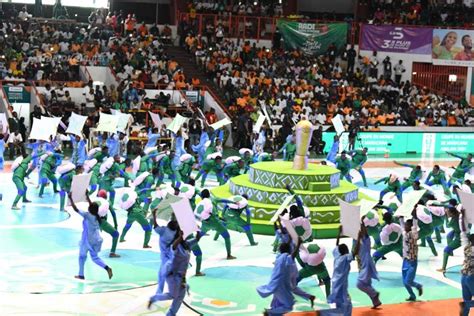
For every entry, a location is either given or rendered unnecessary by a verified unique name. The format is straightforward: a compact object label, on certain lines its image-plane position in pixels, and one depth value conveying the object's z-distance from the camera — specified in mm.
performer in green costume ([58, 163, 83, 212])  19484
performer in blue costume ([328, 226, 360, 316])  12875
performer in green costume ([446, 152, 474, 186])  22734
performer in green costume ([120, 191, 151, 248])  16391
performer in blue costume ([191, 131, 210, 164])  25344
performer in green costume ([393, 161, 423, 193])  20719
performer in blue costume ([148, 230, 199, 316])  12594
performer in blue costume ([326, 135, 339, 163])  25344
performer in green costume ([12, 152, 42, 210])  19984
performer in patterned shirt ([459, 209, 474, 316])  13008
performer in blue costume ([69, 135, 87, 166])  23859
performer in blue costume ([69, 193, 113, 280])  14586
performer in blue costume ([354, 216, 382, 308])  13751
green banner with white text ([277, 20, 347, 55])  40281
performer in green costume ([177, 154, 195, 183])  22016
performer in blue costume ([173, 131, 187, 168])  25156
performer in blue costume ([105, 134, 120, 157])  24906
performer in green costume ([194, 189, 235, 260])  16125
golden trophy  20359
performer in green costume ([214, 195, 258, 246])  17125
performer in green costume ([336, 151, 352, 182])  23625
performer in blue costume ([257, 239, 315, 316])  12461
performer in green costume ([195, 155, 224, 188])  22328
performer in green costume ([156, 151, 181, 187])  21922
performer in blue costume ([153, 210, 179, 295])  13378
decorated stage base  19219
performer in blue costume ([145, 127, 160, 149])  25359
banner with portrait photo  40906
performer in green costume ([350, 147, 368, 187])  24297
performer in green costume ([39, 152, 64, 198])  20872
